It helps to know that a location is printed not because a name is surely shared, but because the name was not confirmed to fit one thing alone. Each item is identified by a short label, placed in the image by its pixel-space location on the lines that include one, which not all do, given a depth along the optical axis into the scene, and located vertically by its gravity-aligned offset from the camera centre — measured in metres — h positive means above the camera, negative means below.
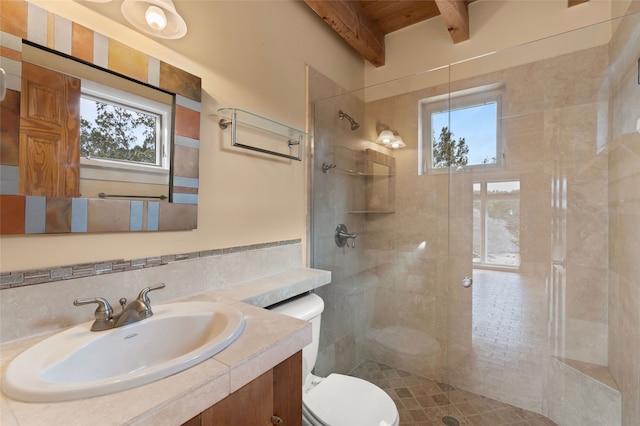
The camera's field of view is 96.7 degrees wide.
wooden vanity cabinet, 0.64 -0.48
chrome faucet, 0.83 -0.31
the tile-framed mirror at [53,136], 0.78 +0.21
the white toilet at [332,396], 1.19 -0.84
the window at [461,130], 1.83 +0.58
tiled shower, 1.48 -0.11
